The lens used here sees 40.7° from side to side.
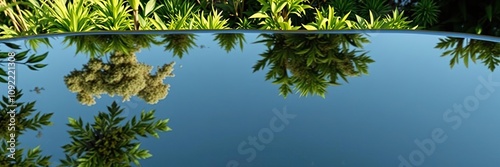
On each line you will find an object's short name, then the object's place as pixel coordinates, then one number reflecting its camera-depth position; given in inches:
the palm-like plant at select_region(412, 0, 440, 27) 114.3
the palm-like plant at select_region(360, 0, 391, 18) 116.0
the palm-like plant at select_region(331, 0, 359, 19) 114.8
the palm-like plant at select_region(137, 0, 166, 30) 99.7
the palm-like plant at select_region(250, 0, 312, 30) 105.3
